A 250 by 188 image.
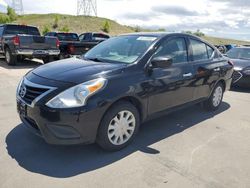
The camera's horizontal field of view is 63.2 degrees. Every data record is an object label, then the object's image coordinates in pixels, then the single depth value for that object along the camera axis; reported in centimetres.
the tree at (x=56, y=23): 3606
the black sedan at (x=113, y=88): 242
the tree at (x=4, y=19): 3714
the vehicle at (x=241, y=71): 605
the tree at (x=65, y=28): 3242
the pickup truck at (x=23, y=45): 811
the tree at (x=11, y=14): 4129
